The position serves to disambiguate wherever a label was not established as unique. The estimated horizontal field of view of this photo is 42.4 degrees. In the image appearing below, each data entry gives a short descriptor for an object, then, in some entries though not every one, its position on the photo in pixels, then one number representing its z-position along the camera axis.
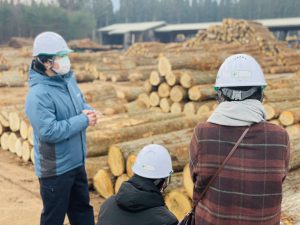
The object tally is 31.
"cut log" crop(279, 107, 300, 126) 7.57
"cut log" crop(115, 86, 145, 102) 11.63
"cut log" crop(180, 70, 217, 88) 9.84
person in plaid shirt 2.15
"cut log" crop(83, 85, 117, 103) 10.00
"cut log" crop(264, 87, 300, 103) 8.88
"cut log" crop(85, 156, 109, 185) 5.87
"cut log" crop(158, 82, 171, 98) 10.37
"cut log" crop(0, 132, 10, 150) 7.86
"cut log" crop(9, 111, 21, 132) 7.43
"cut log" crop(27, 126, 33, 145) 7.07
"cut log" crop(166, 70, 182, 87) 10.10
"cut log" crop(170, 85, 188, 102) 9.97
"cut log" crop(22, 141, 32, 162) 7.17
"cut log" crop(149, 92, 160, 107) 10.57
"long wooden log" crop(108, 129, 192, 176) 5.35
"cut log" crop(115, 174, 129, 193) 5.39
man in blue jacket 3.41
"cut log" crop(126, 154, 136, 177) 5.29
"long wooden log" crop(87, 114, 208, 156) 6.32
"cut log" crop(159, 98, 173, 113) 10.33
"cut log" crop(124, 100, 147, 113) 9.28
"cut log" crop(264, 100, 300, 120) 7.86
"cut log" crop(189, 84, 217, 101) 9.62
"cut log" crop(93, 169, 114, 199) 5.62
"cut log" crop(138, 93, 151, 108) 10.91
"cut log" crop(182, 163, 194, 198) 4.61
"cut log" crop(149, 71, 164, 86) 10.55
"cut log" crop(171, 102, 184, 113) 9.98
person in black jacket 2.56
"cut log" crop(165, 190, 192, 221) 4.57
